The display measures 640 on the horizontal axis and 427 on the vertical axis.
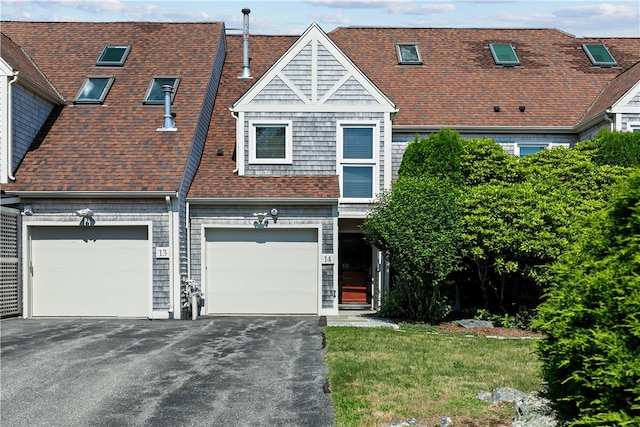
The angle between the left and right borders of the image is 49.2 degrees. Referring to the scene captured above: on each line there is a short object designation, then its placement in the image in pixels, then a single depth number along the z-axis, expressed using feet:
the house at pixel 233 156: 54.03
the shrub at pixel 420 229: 48.34
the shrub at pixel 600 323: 16.46
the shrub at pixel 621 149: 54.49
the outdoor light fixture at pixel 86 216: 52.90
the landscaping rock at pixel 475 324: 50.11
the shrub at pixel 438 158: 54.08
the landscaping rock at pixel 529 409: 20.45
